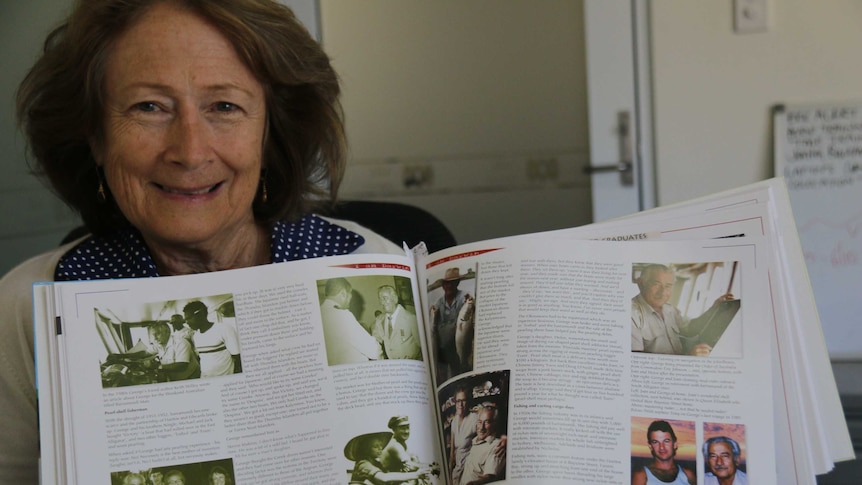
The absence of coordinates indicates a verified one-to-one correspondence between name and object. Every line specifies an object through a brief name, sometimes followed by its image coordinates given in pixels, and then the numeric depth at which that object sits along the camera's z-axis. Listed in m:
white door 2.64
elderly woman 1.08
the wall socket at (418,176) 3.41
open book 0.77
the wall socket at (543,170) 3.23
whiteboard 2.50
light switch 2.51
